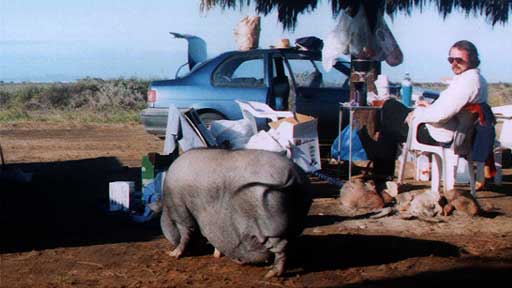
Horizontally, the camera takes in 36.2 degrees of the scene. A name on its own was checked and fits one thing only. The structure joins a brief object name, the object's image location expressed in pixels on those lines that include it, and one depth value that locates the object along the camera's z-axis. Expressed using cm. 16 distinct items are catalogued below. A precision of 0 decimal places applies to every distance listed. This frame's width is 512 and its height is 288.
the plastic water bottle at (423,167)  967
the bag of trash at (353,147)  924
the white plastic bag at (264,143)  820
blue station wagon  1051
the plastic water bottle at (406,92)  1041
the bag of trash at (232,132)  849
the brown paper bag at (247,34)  1079
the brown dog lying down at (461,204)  750
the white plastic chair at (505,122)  1023
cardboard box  841
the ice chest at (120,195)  739
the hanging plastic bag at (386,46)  978
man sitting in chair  762
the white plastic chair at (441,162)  797
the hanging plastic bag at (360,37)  957
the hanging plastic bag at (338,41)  954
